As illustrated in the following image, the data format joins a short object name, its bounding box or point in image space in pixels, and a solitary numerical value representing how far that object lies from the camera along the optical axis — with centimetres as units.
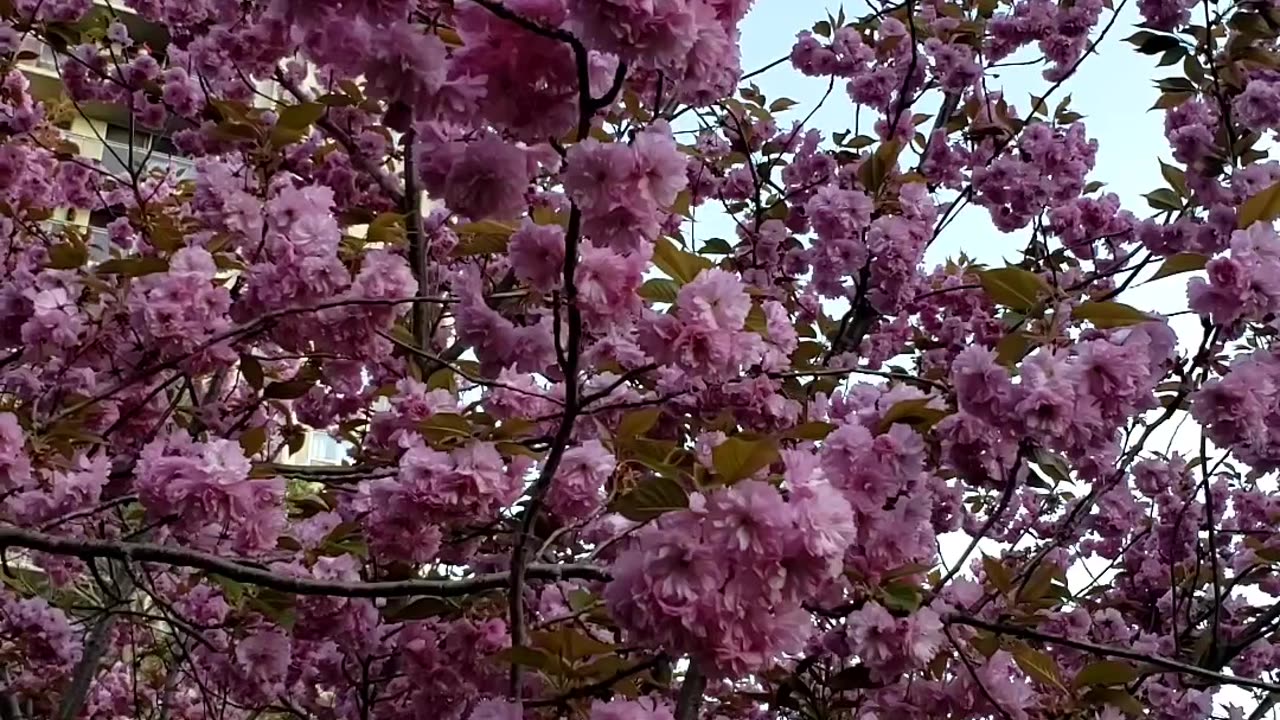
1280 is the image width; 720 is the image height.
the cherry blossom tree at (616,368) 140
